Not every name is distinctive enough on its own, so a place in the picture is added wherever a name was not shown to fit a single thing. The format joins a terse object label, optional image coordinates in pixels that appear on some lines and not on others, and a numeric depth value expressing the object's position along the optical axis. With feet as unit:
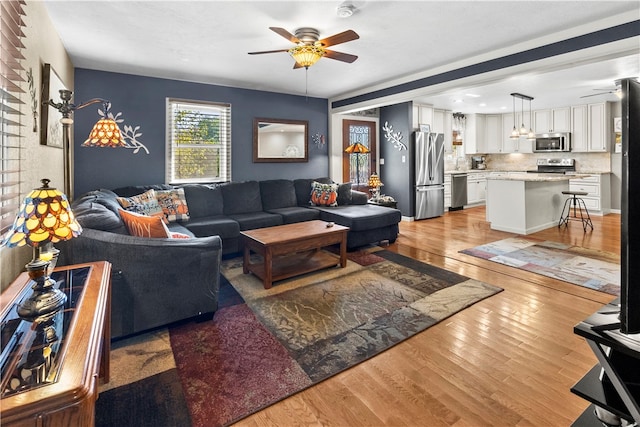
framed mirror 19.30
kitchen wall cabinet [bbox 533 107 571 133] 25.43
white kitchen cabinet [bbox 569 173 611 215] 23.79
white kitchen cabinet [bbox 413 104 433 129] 22.39
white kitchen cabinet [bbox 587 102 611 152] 23.54
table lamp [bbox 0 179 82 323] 4.19
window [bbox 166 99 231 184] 16.80
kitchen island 18.28
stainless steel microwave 25.26
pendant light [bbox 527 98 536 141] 27.23
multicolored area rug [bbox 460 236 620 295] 11.41
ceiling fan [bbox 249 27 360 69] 9.76
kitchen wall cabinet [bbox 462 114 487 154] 28.89
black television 2.63
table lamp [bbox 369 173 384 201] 20.11
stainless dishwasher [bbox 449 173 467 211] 26.27
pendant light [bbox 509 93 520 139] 23.04
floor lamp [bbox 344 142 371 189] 19.65
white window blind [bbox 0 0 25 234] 5.26
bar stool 19.64
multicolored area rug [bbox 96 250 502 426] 5.76
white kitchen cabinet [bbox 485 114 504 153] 29.17
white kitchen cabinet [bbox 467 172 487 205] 27.89
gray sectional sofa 7.32
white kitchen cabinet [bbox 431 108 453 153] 24.38
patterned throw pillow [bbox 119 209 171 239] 8.58
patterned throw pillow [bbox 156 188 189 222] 14.17
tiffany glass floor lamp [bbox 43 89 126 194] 9.12
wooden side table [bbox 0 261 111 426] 2.72
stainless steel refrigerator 22.18
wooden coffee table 10.94
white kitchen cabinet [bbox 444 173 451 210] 25.81
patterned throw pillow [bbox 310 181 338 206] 17.92
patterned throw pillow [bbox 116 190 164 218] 12.82
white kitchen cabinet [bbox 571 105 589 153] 24.49
